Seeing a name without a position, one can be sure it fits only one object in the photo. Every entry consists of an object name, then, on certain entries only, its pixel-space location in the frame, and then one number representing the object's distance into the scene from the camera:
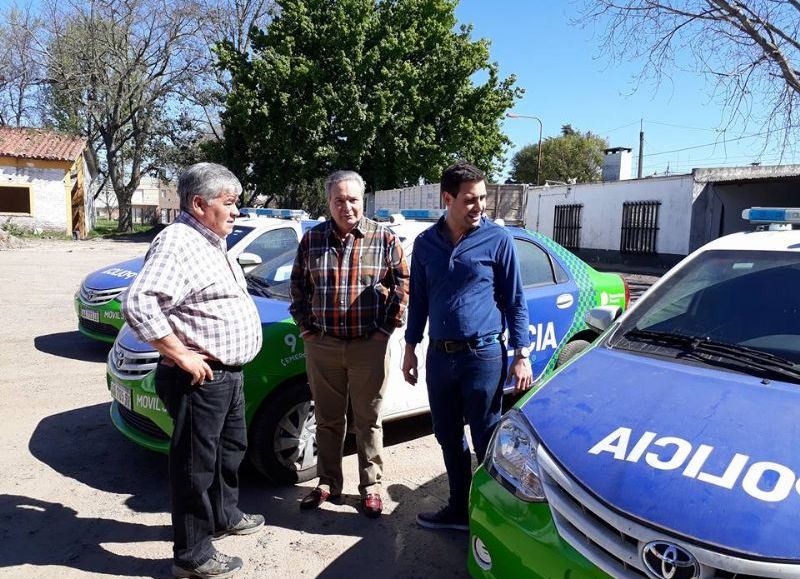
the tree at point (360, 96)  23.61
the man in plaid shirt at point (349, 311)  3.06
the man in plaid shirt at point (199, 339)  2.39
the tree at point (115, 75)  28.06
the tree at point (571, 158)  47.31
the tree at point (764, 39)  10.38
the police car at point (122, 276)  5.82
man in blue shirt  2.80
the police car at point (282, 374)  3.32
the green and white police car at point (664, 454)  1.58
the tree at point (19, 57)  27.94
